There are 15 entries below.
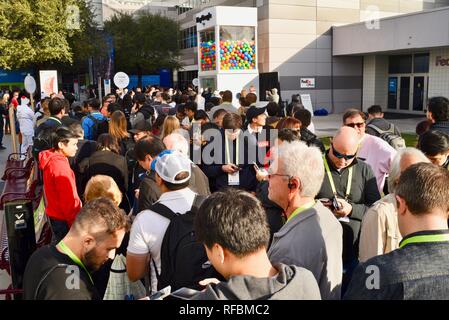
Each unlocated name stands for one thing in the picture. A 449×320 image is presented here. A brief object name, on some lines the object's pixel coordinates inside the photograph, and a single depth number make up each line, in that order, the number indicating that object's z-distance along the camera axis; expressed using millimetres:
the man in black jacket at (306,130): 5078
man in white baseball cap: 2471
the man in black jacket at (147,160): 3377
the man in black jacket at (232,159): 4922
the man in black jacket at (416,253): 1669
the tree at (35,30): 21719
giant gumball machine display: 18672
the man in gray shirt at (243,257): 1554
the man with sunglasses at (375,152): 4559
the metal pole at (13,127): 9117
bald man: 3174
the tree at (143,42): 36162
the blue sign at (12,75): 35562
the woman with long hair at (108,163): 4484
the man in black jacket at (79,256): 1947
